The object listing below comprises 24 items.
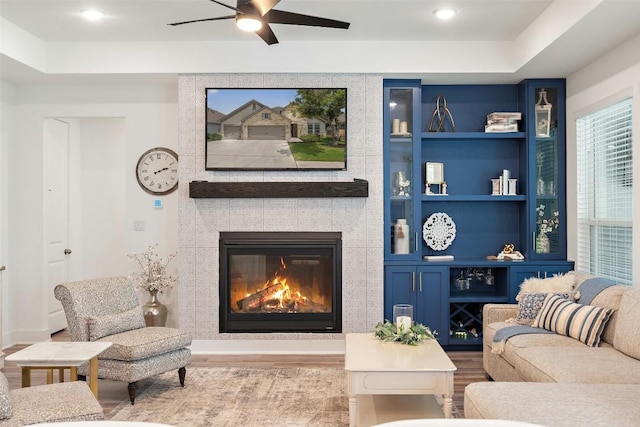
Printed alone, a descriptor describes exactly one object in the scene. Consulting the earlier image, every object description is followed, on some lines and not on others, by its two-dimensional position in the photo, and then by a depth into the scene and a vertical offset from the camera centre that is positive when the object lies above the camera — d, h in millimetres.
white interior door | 5992 +86
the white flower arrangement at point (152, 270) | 5551 -491
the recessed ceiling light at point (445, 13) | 4455 +1526
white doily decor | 5797 -160
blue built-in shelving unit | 5445 +163
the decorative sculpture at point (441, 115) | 5816 +990
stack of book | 5578 +887
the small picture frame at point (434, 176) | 5707 +386
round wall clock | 5758 +452
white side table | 3107 -729
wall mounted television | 5352 +836
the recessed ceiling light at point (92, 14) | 4473 +1547
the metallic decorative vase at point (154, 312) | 5426 -855
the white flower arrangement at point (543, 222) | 5555 -57
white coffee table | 3199 -878
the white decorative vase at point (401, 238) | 5520 -198
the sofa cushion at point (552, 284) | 4441 -516
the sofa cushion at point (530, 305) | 4340 -653
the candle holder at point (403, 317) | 3801 -647
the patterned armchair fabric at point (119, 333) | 3904 -803
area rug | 3625 -1218
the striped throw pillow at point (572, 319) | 3738 -675
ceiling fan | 3057 +1085
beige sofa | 2486 -809
